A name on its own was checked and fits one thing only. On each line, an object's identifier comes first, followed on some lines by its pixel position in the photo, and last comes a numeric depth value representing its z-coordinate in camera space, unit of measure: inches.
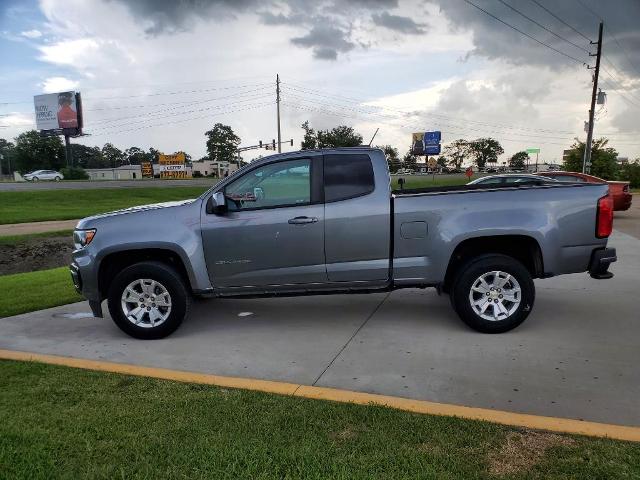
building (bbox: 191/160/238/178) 4082.2
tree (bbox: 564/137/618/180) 1606.8
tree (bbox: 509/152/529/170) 5595.5
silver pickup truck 199.0
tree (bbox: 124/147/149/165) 6055.6
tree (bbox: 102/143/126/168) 5864.7
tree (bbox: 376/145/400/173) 3640.7
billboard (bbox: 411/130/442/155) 2938.0
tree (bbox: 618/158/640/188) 1706.4
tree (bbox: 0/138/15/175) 4500.5
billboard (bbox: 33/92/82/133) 2933.1
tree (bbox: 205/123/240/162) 5007.1
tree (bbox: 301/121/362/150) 3088.6
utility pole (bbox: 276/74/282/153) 2078.0
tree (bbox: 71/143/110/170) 5423.2
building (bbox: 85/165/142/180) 4127.7
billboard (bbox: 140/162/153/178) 3607.3
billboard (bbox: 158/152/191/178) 3523.6
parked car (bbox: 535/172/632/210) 638.5
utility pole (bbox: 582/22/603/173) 1337.4
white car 2429.9
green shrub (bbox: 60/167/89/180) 2574.3
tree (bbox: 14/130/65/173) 4082.2
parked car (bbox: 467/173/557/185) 526.6
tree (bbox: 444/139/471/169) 5939.0
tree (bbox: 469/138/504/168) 5905.5
